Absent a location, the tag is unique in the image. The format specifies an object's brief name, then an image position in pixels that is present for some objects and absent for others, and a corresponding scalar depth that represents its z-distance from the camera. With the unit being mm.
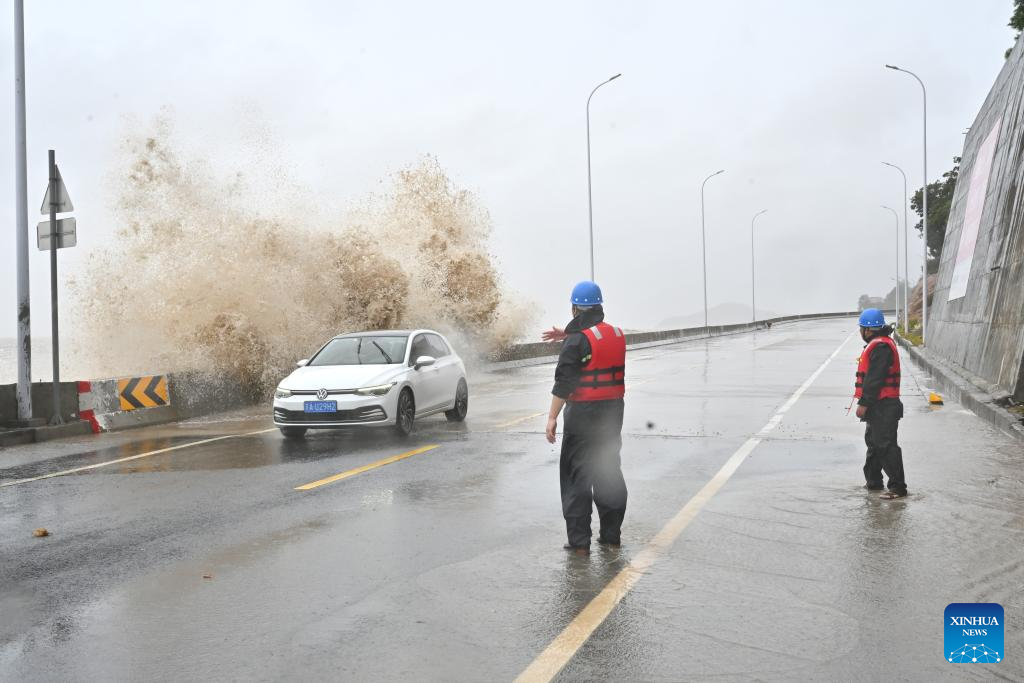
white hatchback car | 12125
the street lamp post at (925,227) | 39294
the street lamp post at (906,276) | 57375
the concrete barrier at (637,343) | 35912
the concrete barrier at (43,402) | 14227
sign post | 14727
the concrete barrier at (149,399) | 15156
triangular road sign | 14797
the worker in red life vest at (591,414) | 6305
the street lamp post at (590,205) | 46844
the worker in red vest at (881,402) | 8016
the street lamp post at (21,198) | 14359
